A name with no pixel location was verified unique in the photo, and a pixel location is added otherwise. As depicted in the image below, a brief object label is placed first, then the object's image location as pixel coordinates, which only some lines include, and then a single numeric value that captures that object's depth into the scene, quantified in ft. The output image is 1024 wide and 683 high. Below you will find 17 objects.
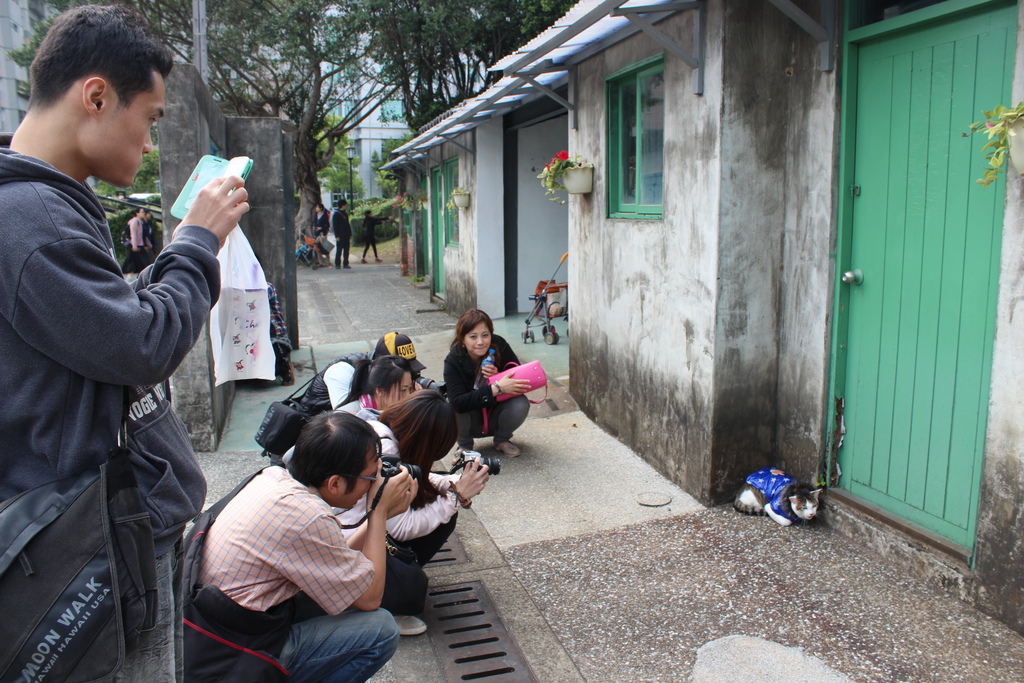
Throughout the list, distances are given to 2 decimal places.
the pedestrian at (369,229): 76.07
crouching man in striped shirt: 7.28
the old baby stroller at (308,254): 72.59
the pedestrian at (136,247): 49.39
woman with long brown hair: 10.63
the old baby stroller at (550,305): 29.43
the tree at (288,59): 64.59
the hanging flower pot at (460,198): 36.91
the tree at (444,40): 55.77
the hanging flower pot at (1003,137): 8.77
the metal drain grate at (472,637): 10.00
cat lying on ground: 13.46
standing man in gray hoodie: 4.35
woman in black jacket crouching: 17.10
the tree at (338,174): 142.82
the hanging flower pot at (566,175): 19.13
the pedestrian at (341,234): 70.44
